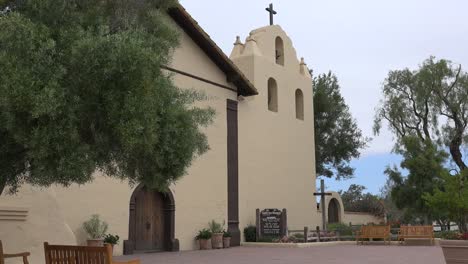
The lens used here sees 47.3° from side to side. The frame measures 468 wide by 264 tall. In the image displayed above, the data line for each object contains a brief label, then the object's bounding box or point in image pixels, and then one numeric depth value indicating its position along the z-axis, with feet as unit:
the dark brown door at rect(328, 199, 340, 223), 91.66
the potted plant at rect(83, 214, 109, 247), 49.29
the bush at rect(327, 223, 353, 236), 77.25
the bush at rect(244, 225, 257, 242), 68.18
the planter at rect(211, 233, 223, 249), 62.23
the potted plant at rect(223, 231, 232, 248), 63.85
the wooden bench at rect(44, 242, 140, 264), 20.79
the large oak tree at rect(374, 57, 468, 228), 90.12
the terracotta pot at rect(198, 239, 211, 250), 61.21
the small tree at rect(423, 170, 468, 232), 62.80
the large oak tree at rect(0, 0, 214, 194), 16.88
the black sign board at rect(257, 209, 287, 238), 66.90
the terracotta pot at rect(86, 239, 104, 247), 47.98
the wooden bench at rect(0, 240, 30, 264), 26.92
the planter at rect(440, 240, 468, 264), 23.22
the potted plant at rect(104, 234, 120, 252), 49.82
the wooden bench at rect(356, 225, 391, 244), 69.75
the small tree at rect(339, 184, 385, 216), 125.08
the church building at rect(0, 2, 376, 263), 47.71
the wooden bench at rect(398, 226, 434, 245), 67.00
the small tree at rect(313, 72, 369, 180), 107.04
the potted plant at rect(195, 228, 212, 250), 61.26
